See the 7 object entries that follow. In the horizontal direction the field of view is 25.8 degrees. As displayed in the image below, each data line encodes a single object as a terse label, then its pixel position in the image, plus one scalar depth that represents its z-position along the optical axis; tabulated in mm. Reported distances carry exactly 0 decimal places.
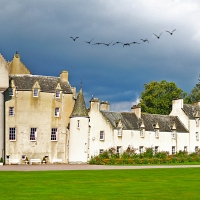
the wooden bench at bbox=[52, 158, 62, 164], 59541
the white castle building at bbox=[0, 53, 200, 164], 57562
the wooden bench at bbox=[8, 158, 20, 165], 56781
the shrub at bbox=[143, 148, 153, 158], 59291
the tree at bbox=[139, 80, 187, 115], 87125
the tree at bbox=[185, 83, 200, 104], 97250
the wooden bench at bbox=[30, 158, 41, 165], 57762
